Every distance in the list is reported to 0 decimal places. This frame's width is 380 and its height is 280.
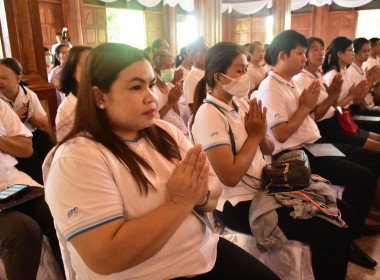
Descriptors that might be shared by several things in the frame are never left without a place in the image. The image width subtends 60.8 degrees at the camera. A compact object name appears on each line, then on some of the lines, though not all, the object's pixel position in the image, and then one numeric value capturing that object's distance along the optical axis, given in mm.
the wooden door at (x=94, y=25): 8234
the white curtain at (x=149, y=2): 8773
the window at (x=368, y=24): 9609
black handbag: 1481
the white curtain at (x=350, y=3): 8930
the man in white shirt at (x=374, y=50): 4847
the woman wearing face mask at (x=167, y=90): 2852
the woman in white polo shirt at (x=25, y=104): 2312
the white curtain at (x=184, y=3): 8969
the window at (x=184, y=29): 10375
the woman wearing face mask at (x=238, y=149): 1416
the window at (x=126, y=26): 9078
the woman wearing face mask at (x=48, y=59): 5999
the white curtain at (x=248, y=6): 9961
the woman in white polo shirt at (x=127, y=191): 854
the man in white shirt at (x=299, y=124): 1959
